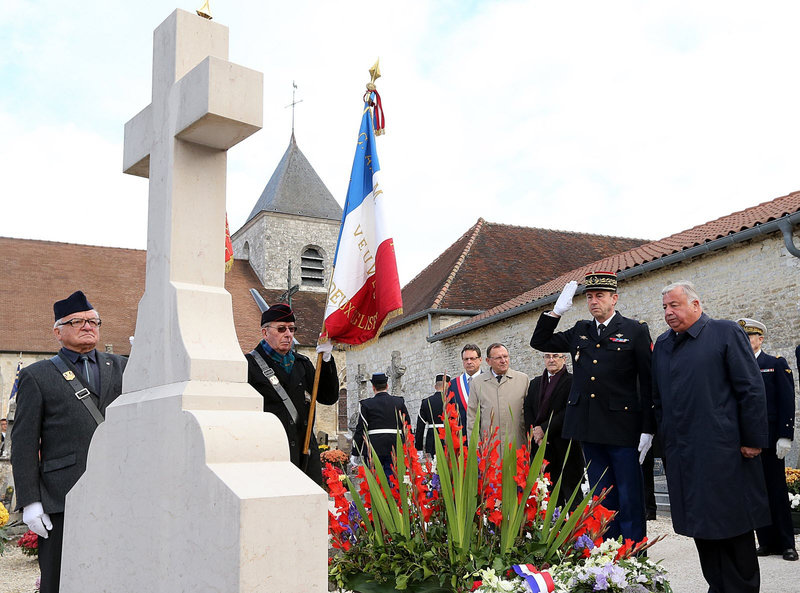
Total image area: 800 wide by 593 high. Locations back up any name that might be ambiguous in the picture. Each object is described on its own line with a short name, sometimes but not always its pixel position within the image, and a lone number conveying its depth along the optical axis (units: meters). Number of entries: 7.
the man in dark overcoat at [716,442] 3.99
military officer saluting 5.15
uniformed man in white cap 5.61
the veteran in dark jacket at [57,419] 3.88
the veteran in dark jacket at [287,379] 4.70
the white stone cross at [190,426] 2.44
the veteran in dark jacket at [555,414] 7.02
